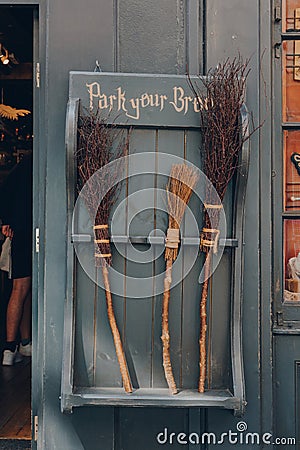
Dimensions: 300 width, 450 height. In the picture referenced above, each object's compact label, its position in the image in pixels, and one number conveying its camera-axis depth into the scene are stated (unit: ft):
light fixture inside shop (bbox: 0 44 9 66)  15.63
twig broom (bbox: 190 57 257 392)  8.51
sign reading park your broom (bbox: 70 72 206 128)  8.87
